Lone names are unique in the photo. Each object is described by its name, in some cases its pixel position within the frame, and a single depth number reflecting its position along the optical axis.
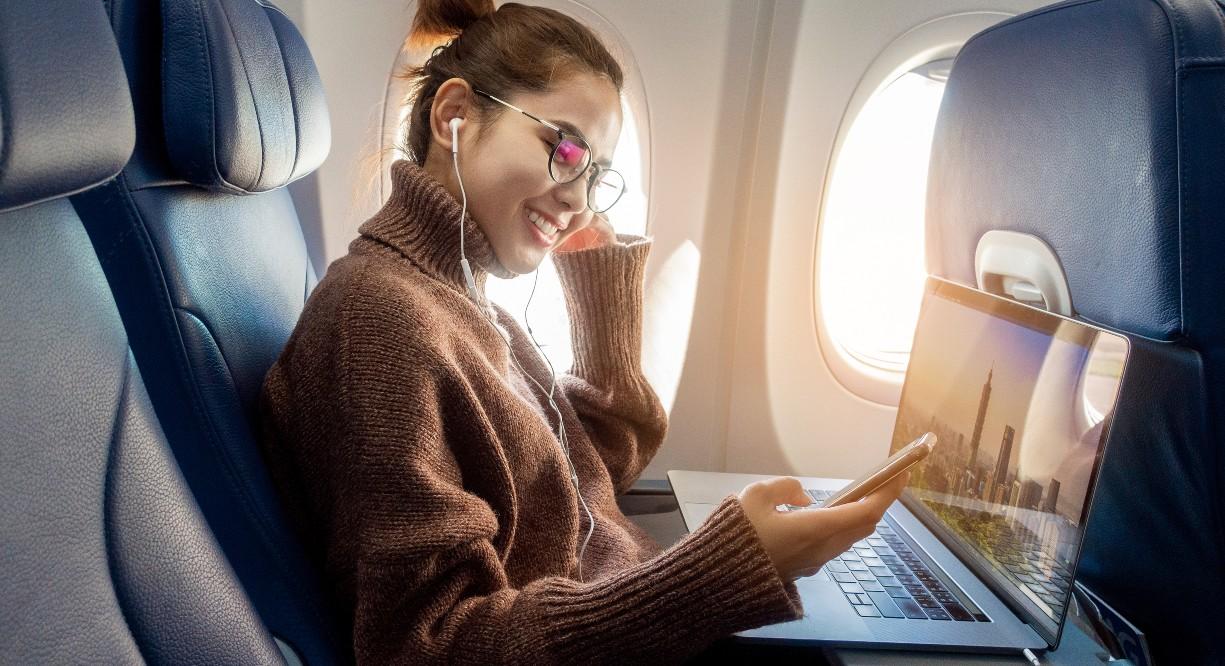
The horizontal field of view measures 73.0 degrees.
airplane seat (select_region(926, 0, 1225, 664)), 0.80
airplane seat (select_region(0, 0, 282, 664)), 0.57
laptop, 0.91
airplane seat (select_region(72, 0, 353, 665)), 0.85
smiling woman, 0.86
